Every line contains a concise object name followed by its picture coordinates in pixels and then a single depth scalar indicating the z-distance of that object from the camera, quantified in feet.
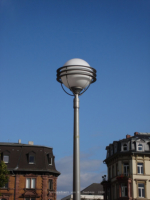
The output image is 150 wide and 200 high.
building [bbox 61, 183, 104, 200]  224.96
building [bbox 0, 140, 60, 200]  159.43
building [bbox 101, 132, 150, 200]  159.53
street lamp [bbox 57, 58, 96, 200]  42.96
